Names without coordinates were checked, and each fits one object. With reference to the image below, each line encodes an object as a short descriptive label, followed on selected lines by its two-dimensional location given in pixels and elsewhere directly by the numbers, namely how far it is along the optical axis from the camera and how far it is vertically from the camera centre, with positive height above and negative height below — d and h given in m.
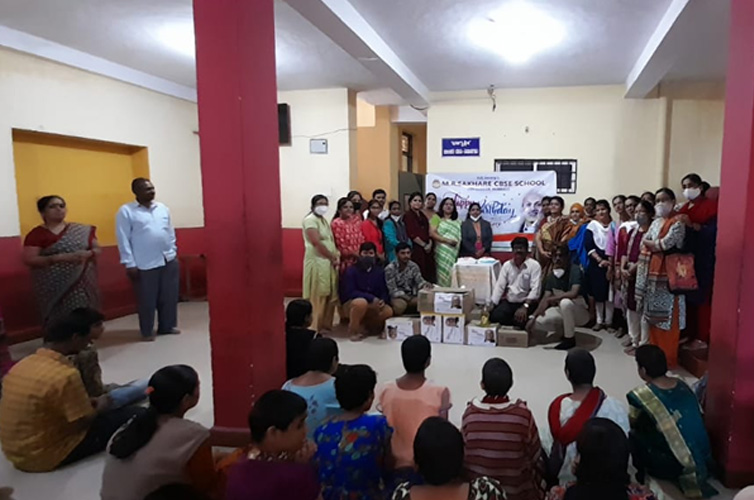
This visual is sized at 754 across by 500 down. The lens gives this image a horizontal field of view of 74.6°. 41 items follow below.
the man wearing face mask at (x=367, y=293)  4.80 -0.91
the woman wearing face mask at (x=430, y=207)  6.27 -0.10
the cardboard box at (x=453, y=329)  4.53 -1.19
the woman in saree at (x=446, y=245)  5.85 -0.55
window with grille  6.80 +0.42
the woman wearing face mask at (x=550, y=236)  5.12 -0.40
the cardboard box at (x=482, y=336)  4.46 -1.23
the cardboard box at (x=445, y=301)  4.52 -0.94
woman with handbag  3.53 -0.62
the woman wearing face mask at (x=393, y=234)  5.55 -0.39
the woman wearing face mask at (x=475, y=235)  6.12 -0.45
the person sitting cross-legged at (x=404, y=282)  4.96 -0.85
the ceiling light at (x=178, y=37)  4.48 +1.58
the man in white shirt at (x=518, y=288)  4.50 -0.82
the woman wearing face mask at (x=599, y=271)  4.82 -0.71
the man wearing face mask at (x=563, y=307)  4.36 -0.98
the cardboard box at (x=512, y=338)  4.39 -1.24
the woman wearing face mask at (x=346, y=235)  5.12 -0.37
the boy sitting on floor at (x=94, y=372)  2.44 -0.91
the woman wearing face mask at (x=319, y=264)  4.86 -0.63
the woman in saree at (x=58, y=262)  4.00 -0.49
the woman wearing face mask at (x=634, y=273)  3.99 -0.62
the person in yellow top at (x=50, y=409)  2.24 -0.96
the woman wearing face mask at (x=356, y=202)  5.45 -0.03
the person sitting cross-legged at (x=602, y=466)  1.35 -0.77
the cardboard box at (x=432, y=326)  4.60 -1.18
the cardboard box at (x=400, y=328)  4.65 -1.21
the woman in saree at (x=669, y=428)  2.10 -0.99
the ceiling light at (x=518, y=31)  4.18 +1.55
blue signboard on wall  7.10 +0.76
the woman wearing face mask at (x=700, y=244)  3.55 -0.33
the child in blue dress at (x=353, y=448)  1.72 -0.87
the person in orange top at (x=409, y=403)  1.88 -0.83
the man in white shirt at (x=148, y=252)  4.54 -0.47
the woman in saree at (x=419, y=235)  5.78 -0.42
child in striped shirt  1.81 -0.90
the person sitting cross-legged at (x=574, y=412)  1.94 -0.85
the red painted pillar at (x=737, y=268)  2.06 -0.30
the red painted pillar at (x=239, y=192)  2.40 +0.04
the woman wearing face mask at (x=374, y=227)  5.36 -0.30
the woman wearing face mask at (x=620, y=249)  4.39 -0.47
